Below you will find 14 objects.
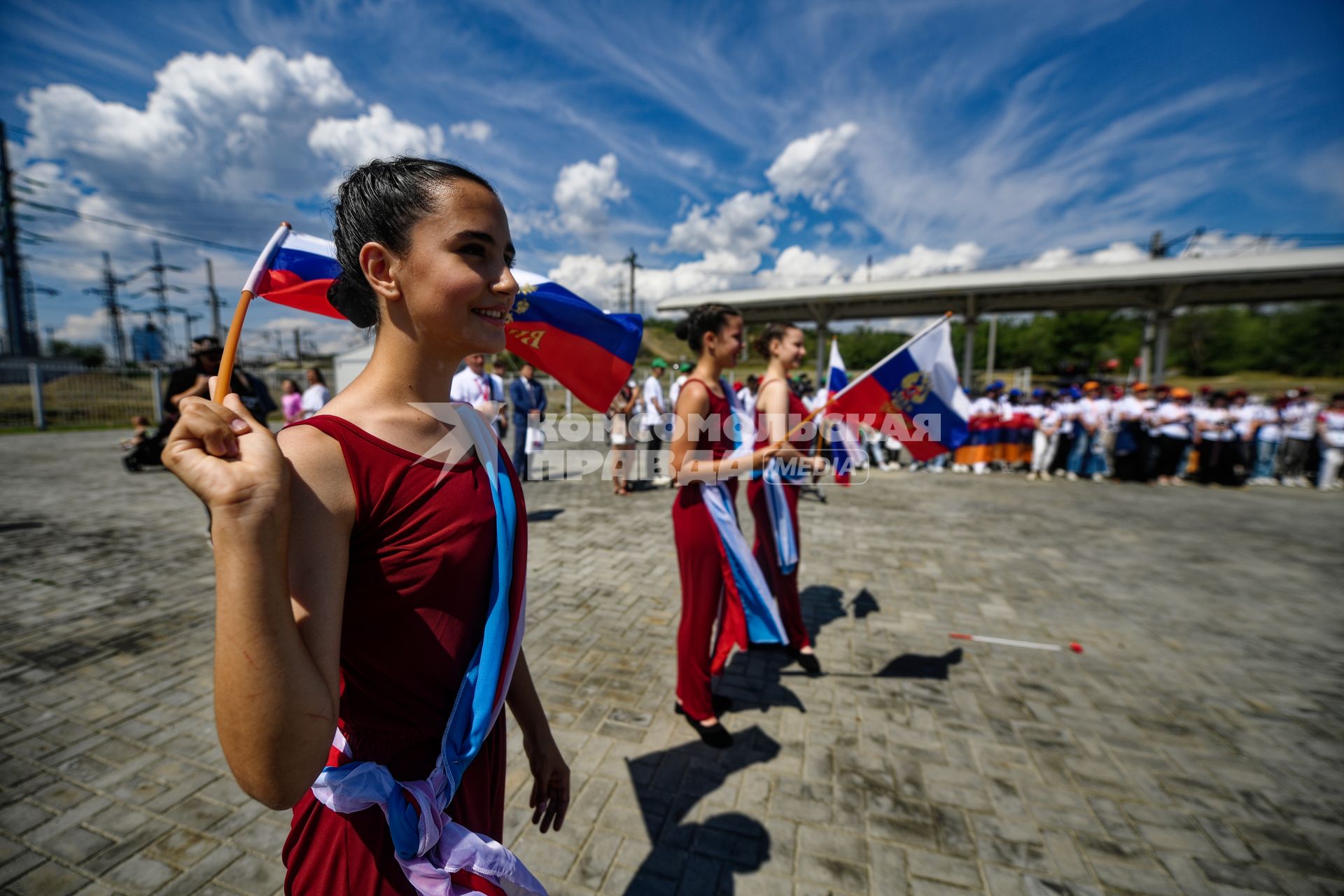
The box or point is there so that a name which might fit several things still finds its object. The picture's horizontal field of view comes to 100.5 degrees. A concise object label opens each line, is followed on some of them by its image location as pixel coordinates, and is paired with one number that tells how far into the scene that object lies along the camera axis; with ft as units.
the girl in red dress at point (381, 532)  2.54
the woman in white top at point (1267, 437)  39.17
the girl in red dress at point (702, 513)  10.07
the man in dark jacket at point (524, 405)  28.95
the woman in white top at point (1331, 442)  38.17
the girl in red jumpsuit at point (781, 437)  11.75
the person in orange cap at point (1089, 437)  39.06
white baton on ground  14.33
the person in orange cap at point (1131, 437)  38.32
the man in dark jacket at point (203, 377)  17.42
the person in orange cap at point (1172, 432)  37.70
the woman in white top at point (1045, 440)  40.14
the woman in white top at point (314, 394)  29.68
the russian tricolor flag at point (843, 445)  14.60
